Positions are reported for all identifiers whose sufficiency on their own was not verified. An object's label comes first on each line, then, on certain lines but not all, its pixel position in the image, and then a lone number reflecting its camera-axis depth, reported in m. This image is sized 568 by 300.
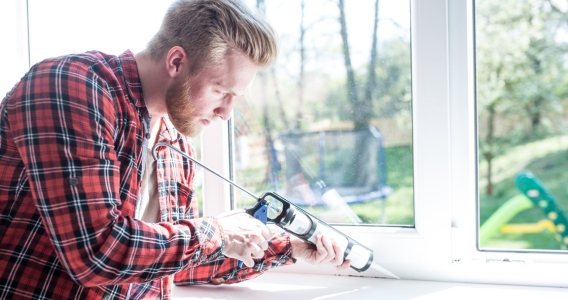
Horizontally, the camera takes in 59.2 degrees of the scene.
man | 0.84
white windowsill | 1.20
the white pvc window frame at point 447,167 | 1.22
